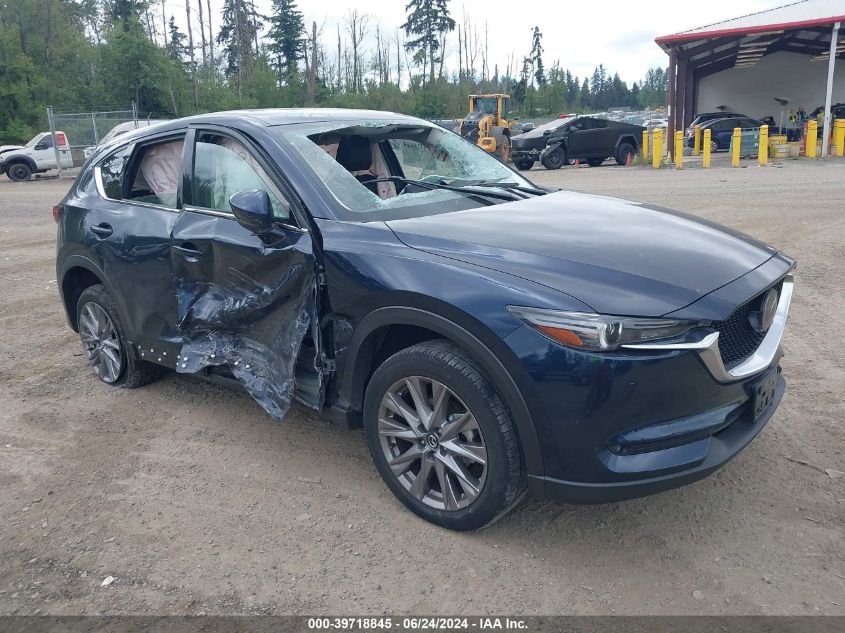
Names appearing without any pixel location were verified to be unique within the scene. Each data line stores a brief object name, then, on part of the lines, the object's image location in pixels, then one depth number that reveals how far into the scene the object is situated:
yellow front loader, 25.16
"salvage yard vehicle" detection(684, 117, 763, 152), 29.98
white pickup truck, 26.86
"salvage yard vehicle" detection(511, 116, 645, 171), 24.06
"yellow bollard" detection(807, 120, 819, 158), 24.06
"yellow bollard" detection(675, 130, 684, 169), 22.84
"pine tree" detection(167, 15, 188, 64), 66.38
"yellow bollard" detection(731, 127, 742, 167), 22.56
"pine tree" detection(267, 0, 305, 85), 63.28
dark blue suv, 2.71
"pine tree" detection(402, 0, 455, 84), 74.75
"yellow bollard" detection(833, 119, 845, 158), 24.66
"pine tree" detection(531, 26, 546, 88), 92.26
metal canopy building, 26.08
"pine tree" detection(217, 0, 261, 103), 61.41
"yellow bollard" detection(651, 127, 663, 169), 23.61
